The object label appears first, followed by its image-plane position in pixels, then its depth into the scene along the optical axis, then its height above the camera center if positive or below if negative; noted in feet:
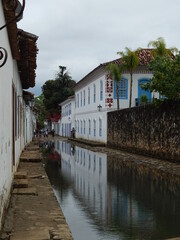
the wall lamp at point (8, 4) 18.32 +5.78
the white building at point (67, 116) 164.96 +4.46
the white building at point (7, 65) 18.37 +3.87
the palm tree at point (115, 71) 94.07 +13.16
